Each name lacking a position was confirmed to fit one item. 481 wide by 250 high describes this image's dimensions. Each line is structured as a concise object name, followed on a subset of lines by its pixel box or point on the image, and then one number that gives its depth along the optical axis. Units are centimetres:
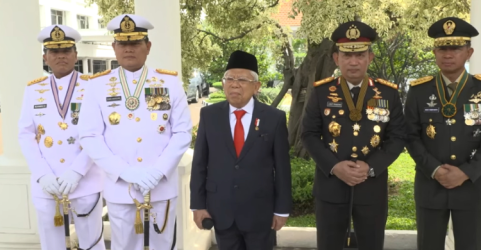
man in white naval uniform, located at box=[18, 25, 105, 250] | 299
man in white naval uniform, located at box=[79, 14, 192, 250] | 259
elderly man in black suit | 253
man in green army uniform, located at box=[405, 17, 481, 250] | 270
